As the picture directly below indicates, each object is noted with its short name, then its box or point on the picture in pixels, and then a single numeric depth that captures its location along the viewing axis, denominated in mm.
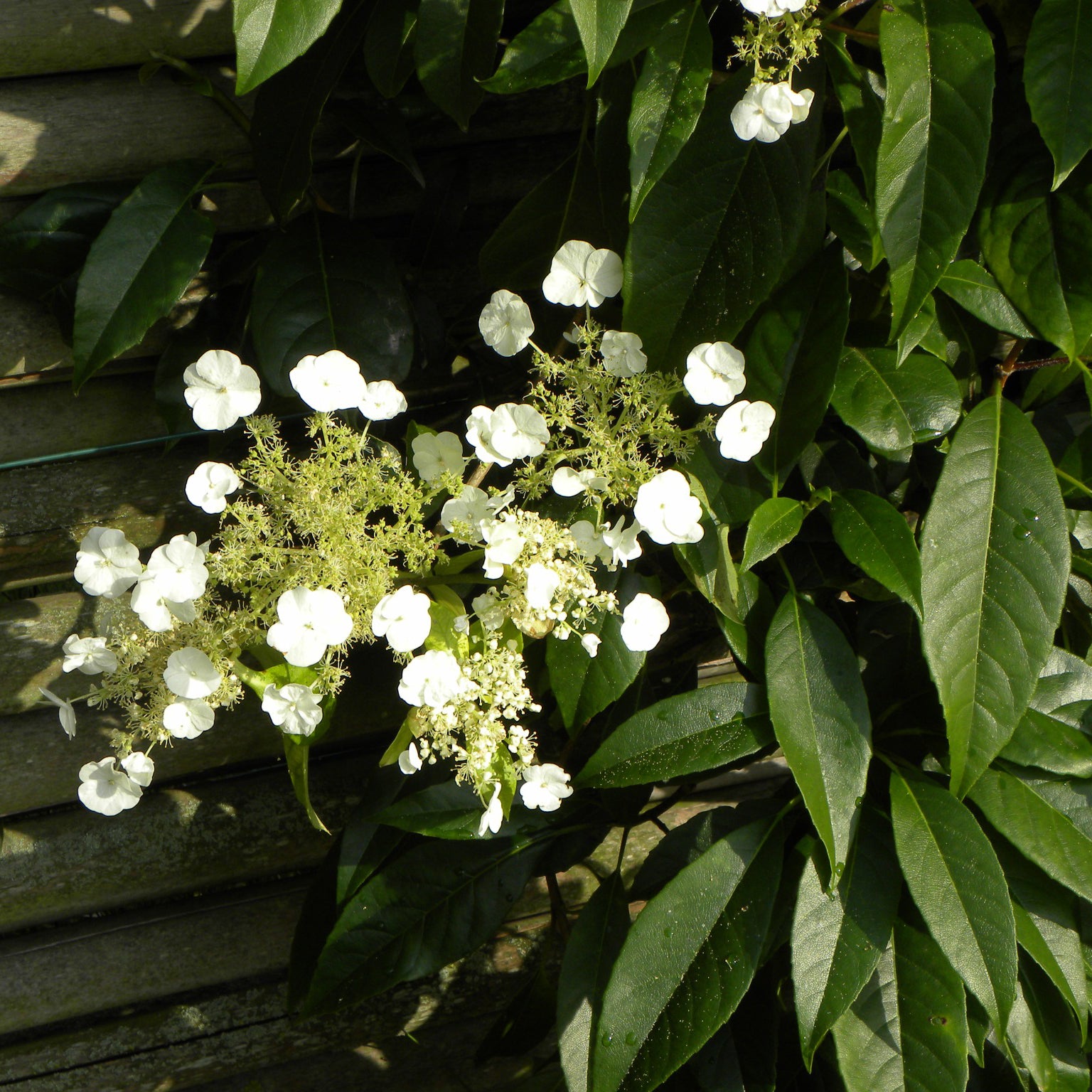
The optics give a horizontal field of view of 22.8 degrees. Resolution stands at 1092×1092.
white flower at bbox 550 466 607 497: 791
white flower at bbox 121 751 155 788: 806
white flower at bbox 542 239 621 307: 816
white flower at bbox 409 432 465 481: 815
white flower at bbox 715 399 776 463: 805
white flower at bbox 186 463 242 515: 795
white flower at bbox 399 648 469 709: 777
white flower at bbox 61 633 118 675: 802
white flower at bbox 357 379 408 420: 813
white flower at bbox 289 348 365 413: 797
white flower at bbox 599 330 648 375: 798
